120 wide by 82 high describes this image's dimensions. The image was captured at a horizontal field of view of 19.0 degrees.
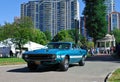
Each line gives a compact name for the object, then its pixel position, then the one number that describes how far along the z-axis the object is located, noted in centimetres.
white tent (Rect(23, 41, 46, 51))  5167
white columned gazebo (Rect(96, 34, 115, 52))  6914
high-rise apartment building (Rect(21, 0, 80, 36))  13899
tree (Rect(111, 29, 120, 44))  14014
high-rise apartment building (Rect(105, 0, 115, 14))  12726
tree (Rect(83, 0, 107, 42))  6456
